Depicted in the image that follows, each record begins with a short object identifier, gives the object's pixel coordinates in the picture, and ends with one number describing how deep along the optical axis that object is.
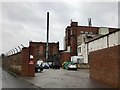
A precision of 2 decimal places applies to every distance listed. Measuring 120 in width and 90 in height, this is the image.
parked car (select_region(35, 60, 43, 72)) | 17.06
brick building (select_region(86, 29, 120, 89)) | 7.09
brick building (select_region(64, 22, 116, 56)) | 28.53
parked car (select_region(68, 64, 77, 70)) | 19.53
